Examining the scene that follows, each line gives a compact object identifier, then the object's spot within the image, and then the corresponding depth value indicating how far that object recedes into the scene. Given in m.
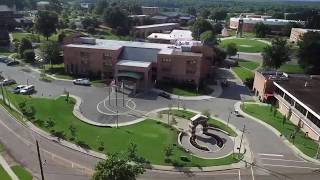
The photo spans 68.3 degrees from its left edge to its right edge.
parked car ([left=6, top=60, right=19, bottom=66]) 78.94
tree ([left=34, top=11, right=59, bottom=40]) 100.59
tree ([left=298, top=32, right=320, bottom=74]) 79.25
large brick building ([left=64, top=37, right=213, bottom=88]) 67.17
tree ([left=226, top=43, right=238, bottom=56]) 95.24
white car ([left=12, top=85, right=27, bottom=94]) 60.82
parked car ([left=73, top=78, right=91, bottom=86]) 67.41
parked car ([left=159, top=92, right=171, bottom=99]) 62.18
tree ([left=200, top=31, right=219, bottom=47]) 100.31
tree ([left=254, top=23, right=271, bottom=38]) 133.14
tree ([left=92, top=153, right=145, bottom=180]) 28.56
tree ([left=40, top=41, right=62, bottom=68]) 76.89
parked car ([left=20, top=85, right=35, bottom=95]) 60.34
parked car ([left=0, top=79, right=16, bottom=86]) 64.28
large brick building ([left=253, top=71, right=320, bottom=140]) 49.19
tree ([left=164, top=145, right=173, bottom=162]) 39.81
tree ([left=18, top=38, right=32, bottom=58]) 83.95
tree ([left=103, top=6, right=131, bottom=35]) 128.22
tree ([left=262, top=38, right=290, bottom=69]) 76.96
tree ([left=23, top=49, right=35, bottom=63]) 80.77
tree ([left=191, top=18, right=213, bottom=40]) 117.37
